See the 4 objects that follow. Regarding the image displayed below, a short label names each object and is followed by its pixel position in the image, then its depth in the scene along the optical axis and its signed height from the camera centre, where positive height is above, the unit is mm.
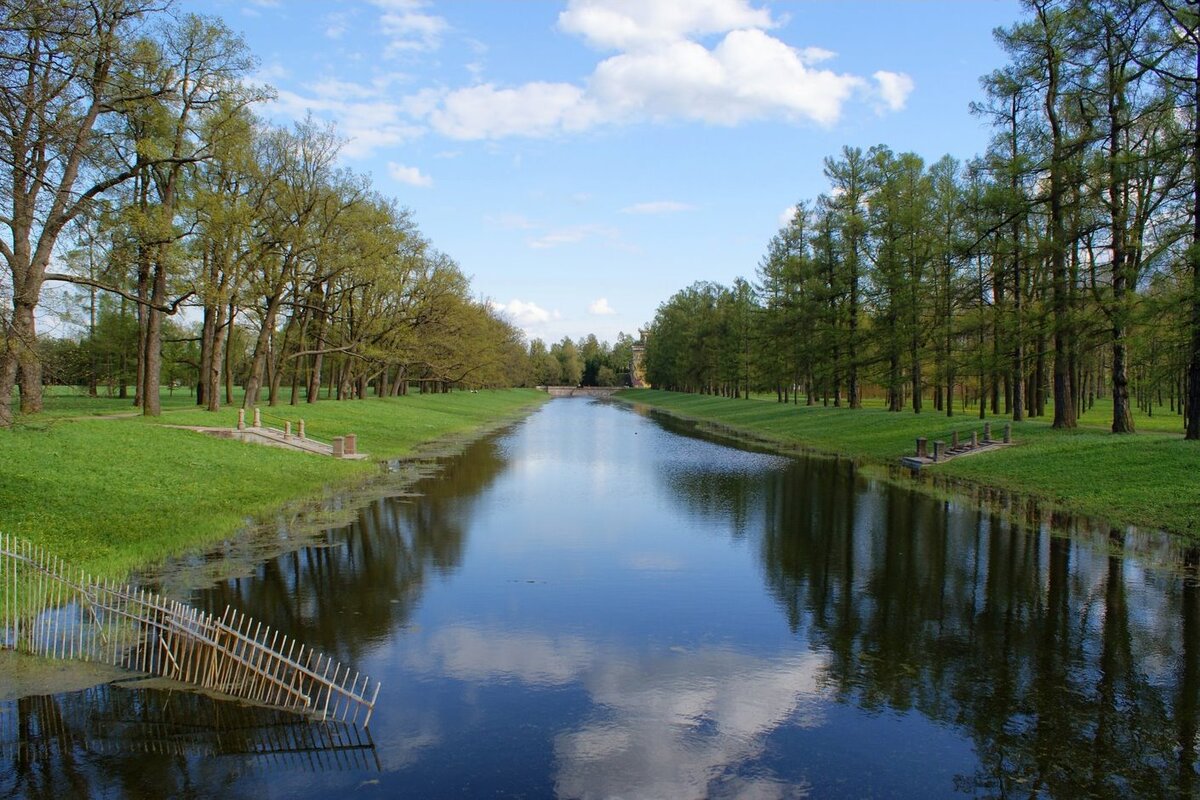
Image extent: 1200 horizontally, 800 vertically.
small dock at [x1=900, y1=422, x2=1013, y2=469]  28969 -1946
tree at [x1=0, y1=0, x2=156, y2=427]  11492 +4440
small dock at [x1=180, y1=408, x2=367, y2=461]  28156 -2089
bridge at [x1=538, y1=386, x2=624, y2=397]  171375 -360
